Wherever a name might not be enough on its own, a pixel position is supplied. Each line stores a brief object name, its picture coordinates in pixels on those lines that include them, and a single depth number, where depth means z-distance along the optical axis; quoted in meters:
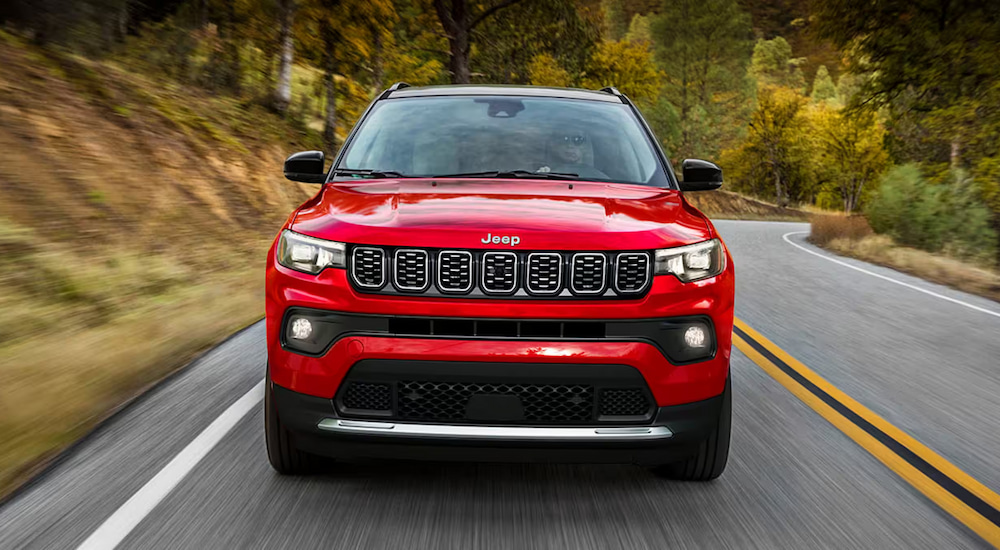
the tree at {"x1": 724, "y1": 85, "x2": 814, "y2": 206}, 74.25
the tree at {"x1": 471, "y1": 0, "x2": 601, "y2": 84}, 30.97
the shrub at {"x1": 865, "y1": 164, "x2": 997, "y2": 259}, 18.03
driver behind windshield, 4.78
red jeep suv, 3.39
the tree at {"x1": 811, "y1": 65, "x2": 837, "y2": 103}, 113.13
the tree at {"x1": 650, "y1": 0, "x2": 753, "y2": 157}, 85.88
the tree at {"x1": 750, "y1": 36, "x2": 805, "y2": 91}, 110.12
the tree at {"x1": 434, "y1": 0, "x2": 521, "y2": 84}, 28.64
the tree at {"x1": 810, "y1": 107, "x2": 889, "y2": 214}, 72.81
